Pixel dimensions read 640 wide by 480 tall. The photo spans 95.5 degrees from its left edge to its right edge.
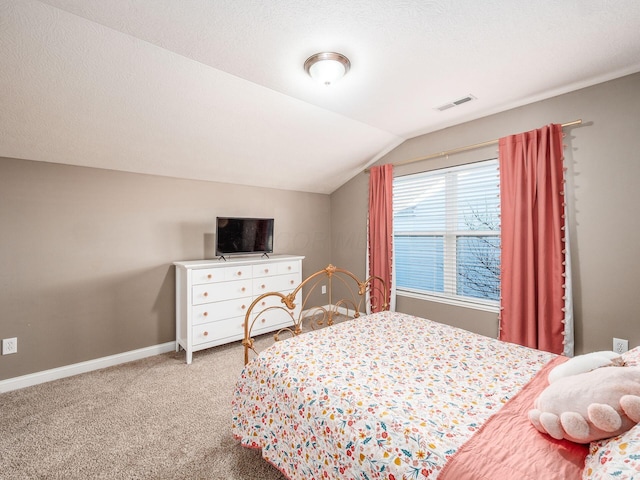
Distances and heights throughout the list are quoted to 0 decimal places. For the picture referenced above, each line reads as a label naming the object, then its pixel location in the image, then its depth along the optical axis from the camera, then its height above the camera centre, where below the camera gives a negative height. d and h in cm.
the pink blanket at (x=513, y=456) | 84 -66
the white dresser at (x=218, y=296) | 289 -55
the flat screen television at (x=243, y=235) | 328 +11
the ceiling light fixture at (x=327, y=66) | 189 +120
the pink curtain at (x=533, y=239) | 243 +3
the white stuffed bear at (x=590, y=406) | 84 -51
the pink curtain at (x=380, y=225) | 371 +23
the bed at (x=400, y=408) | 91 -66
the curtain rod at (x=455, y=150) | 238 +99
